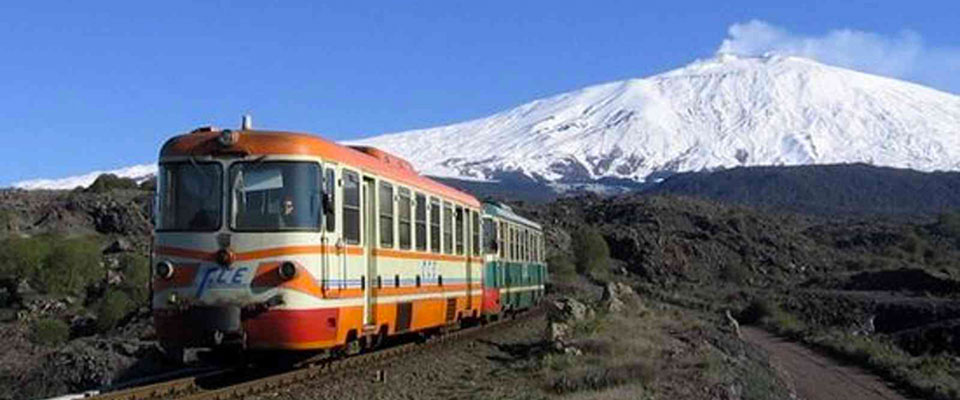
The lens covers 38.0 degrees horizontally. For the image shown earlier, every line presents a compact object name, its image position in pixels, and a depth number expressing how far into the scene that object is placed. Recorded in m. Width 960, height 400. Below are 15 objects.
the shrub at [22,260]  64.88
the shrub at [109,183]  105.48
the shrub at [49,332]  41.78
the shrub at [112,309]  46.69
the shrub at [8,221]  83.75
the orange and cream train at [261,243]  15.45
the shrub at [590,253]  87.44
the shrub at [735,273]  94.71
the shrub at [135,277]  54.66
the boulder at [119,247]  72.88
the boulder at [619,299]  38.75
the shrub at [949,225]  132.25
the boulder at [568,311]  30.36
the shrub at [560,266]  77.12
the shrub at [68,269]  62.88
